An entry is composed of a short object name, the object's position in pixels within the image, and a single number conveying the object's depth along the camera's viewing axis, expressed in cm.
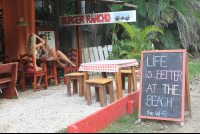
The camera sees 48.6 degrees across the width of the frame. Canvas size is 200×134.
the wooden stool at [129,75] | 564
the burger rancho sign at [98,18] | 716
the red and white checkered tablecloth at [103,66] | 457
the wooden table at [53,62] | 636
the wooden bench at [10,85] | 530
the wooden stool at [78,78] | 536
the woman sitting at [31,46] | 630
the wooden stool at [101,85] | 449
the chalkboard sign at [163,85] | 351
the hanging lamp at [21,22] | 680
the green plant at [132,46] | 838
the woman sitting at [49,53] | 730
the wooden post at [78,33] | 810
